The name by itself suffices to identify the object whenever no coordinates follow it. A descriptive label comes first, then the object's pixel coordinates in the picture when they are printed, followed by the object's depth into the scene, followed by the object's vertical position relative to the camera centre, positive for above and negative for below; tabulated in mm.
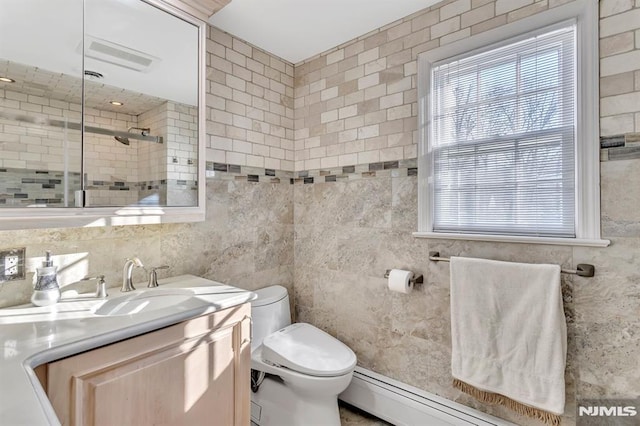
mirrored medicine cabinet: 1211 +450
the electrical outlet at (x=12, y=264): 1343 -207
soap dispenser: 1344 -302
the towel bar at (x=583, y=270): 1399 -260
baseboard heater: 1732 -1114
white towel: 1424 -580
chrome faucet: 1590 -284
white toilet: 1696 -849
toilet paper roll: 1861 -400
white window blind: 1516 +379
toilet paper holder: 1890 -395
